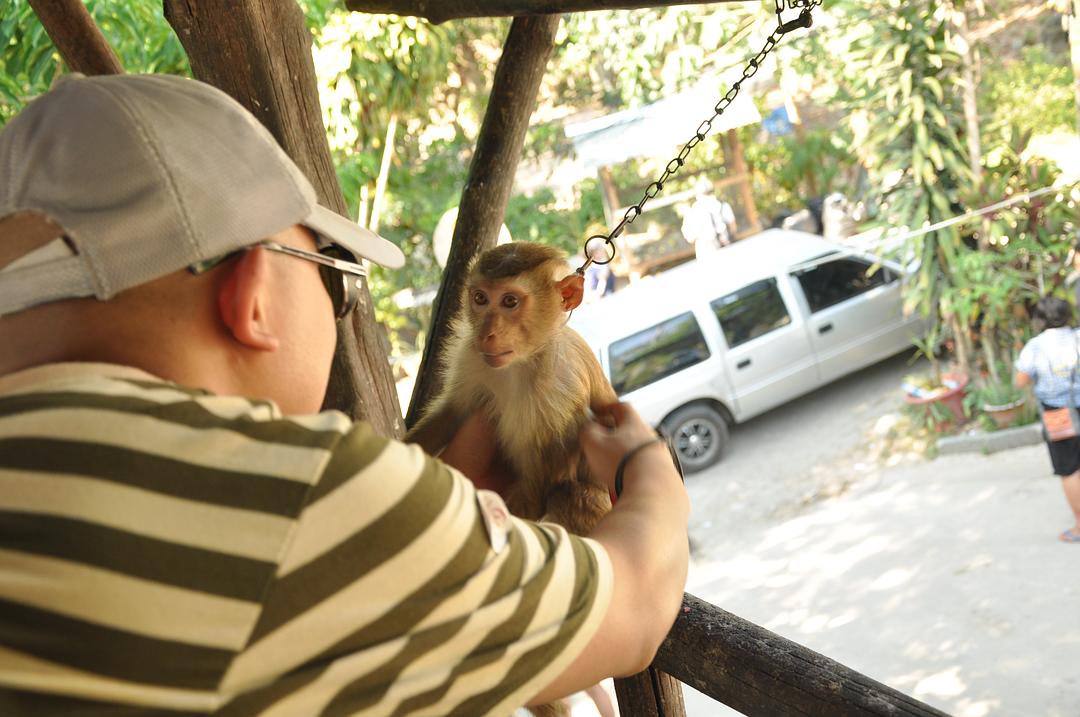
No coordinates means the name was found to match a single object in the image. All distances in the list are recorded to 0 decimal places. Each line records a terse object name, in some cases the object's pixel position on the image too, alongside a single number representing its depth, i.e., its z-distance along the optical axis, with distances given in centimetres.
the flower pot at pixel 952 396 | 732
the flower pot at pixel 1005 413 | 692
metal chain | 178
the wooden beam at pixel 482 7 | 199
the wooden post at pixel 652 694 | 177
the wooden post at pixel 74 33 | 210
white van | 780
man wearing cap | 71
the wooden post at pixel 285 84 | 193
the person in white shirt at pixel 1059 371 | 534
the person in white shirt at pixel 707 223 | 1124
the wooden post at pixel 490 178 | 241
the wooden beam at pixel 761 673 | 128
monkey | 193
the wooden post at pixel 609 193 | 1192
